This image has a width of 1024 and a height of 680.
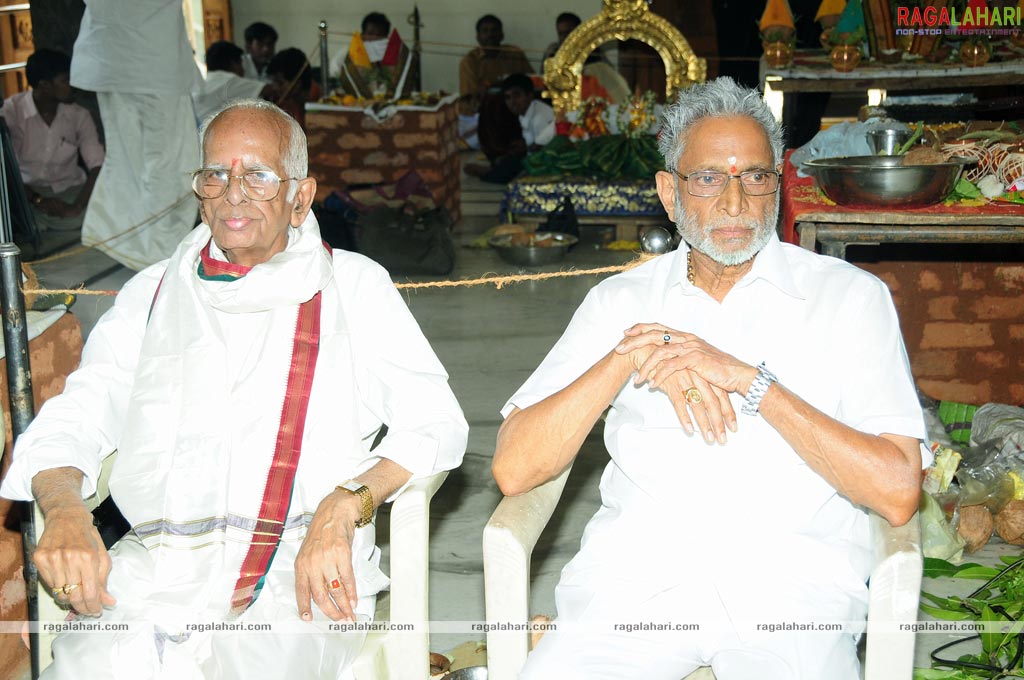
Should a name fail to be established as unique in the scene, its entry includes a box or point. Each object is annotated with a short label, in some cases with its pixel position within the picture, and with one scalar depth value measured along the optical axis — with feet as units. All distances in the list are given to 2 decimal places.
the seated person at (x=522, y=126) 36.96
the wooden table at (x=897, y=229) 11.15
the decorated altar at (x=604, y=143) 26.96
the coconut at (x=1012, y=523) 11.20
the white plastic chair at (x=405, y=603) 6.63
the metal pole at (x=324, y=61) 31.04
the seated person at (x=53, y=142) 27.12
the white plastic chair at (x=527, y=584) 6.06
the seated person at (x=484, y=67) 44.39
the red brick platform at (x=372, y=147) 28.19
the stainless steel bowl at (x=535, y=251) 24.54
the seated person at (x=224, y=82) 30.25
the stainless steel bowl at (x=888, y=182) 11.01
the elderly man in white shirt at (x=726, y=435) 6.46
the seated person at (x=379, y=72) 29.60
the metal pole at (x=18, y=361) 8.11
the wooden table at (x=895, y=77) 17.48
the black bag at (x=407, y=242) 23.52
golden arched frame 30.68
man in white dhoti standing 22.53
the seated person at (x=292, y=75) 31.99
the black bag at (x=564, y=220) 26.17
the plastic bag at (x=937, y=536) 10.71
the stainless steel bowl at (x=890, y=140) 13.23
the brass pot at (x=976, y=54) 17.90
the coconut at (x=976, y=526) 11.09
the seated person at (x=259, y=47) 41.70
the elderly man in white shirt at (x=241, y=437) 6.57
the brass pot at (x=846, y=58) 17.62
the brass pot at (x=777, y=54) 18.63
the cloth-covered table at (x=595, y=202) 26.73
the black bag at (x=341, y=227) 23.61
